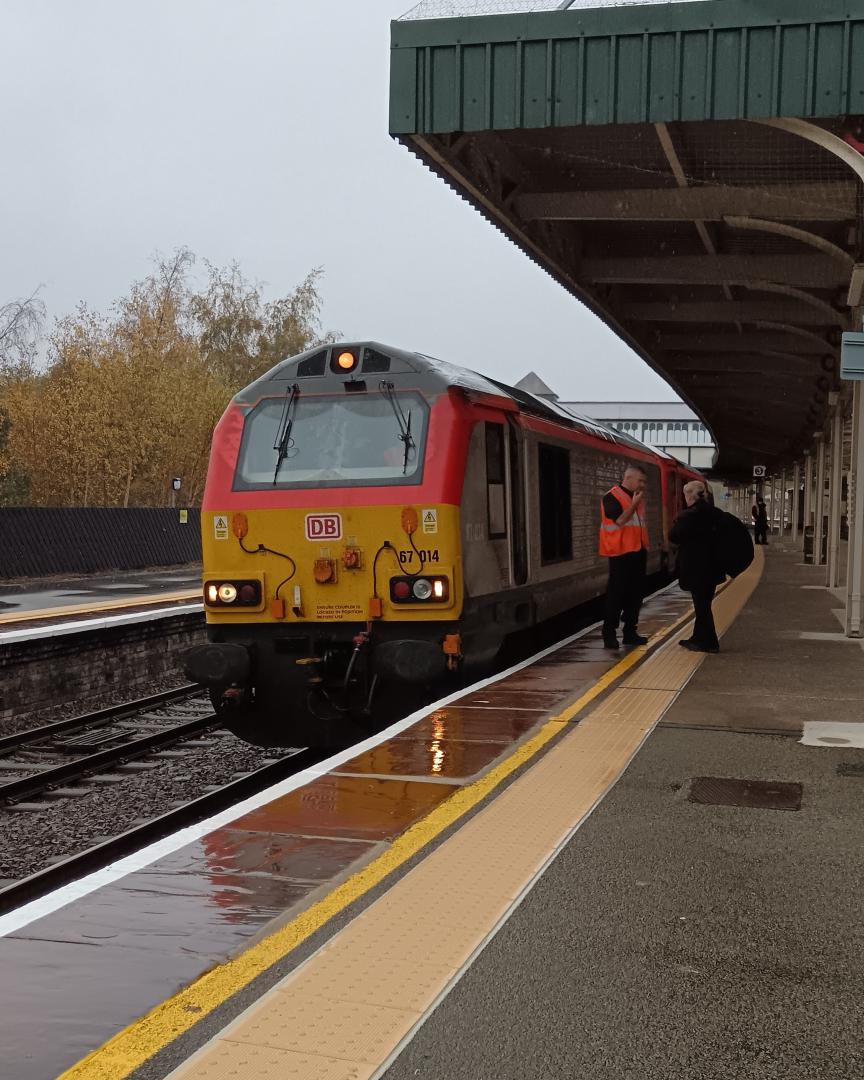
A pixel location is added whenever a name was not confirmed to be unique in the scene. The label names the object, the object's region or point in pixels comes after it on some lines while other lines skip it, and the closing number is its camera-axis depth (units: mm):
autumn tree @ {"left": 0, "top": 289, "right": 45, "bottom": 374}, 48750
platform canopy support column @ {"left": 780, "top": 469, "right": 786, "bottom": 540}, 58631
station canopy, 9797
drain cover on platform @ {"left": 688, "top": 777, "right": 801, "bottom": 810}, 5590
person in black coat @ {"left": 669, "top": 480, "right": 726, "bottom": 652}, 10930
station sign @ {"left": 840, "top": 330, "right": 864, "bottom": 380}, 10734
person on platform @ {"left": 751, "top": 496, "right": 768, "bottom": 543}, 41222
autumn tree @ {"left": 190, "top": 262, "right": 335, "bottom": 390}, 53844
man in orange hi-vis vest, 11094
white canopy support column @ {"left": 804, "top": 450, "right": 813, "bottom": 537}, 33781
